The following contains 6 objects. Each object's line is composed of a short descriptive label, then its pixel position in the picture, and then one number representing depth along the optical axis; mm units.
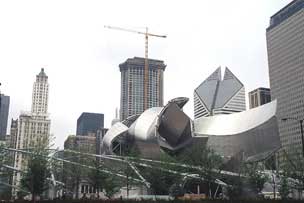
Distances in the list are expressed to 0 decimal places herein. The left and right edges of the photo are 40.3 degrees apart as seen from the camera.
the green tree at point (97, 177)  50197
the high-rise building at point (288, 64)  144250
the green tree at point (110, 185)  50719
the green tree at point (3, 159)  52012
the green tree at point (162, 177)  51219
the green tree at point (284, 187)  46938
